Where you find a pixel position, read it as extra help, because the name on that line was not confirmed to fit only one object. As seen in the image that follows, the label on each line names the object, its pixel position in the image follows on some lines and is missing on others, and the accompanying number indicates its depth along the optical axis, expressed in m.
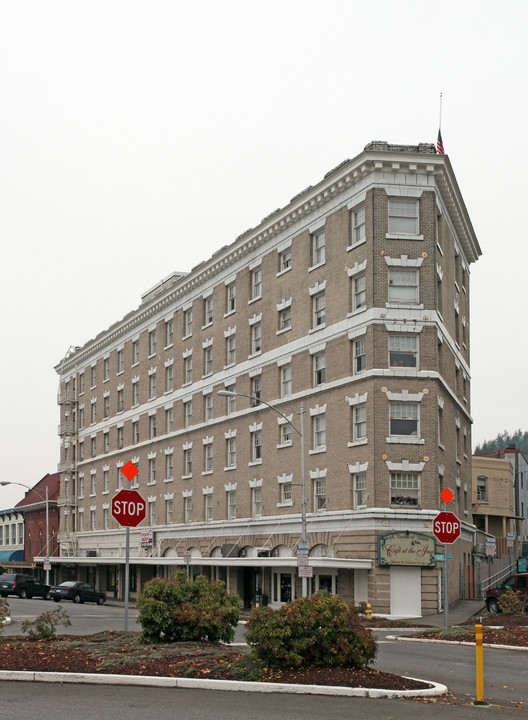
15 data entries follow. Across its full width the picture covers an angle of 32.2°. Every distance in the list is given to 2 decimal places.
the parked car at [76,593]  61.78
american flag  45.48
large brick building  42.75
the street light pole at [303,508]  38.84
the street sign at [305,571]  34.81
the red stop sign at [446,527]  25.72
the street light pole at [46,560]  70.81
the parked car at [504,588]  40.34
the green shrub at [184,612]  18.86
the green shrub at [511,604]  33.56
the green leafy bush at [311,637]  14.84
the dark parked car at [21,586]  64.56
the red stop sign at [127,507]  20.12
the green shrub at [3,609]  19.51
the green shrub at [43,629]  19.78
